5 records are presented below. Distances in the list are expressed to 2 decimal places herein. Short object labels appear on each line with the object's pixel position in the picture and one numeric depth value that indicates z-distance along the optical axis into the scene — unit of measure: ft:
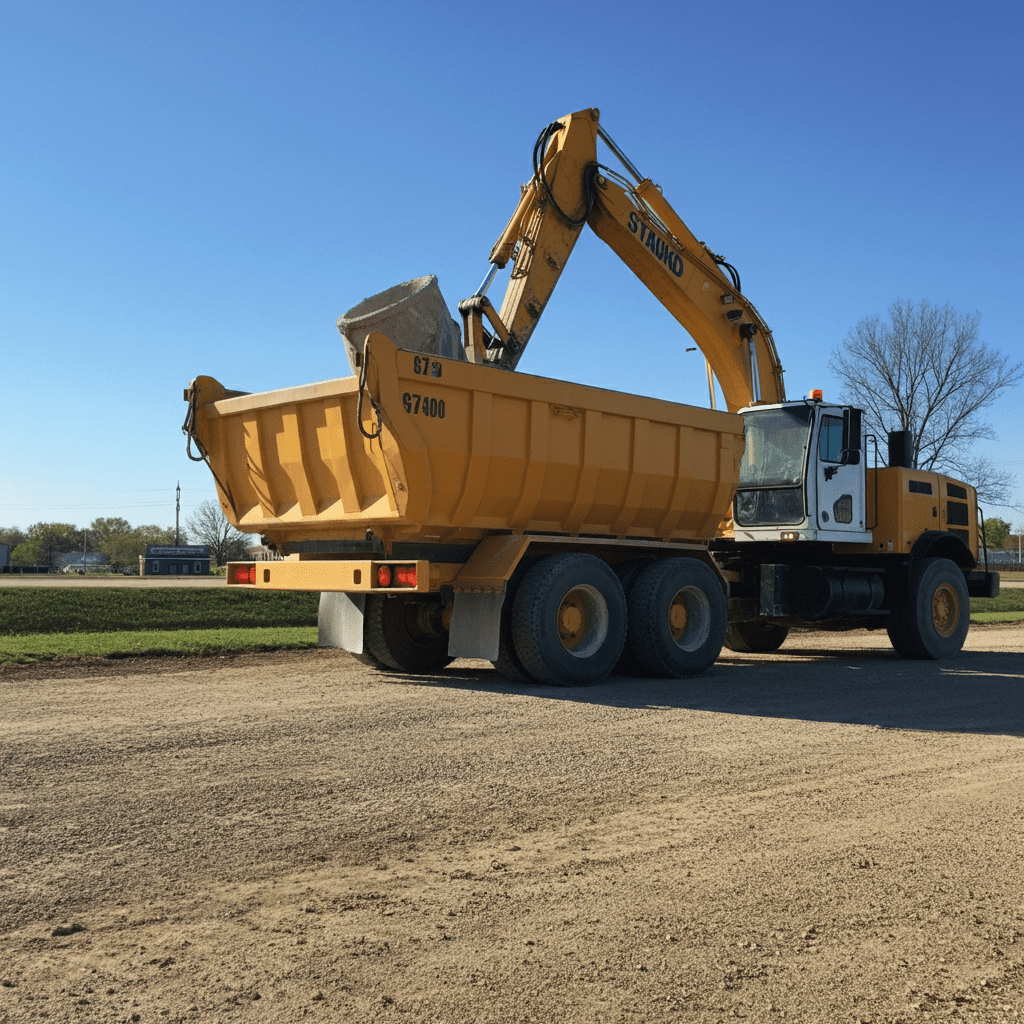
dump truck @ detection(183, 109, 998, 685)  29.58
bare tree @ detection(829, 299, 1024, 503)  125.80
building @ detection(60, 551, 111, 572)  346.13
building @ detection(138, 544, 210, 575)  227.40
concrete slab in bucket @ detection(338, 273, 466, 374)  30.30
